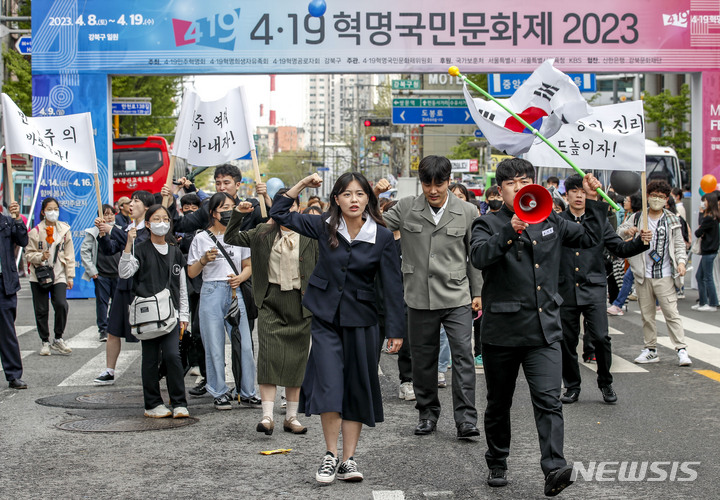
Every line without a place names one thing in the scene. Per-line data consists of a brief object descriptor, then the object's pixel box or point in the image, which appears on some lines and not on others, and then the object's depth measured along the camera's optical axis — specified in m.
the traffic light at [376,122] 36.50
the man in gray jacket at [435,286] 7.29
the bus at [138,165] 29.02
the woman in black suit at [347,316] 5.89
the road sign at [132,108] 26.58
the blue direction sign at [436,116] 32.47
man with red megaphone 5.38
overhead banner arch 18.47
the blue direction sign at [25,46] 22.05
